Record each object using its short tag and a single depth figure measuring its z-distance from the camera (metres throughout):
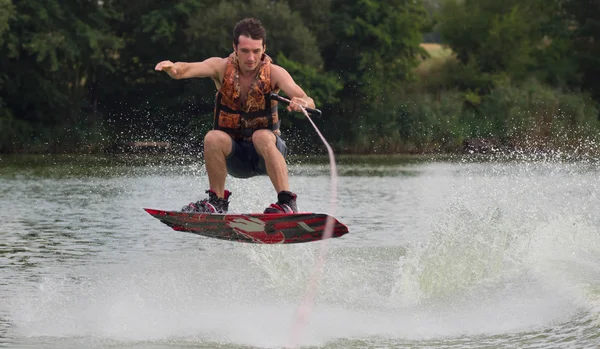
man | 19.83
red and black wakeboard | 19.50
